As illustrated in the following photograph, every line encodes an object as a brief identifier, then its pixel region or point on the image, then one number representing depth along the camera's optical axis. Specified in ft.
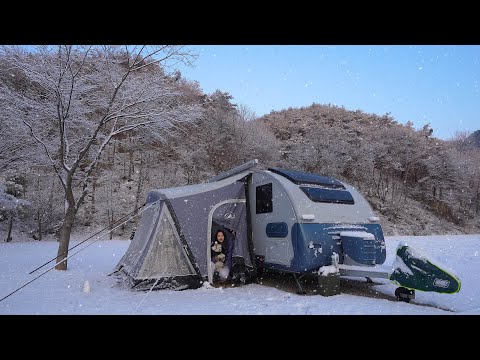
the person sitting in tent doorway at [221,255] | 21.47
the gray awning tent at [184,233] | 20.04
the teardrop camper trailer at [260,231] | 19.13
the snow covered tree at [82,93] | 25.80
